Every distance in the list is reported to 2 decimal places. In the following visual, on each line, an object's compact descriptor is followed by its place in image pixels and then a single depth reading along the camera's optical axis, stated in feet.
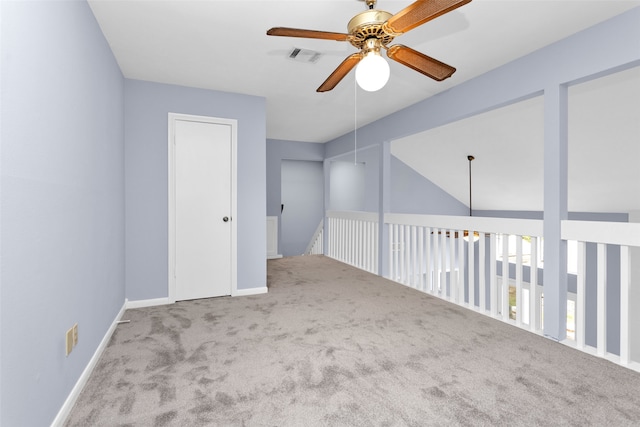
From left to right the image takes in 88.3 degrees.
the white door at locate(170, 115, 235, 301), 11.64
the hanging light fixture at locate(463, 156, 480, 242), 12.49
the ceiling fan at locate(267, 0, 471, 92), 5.03
